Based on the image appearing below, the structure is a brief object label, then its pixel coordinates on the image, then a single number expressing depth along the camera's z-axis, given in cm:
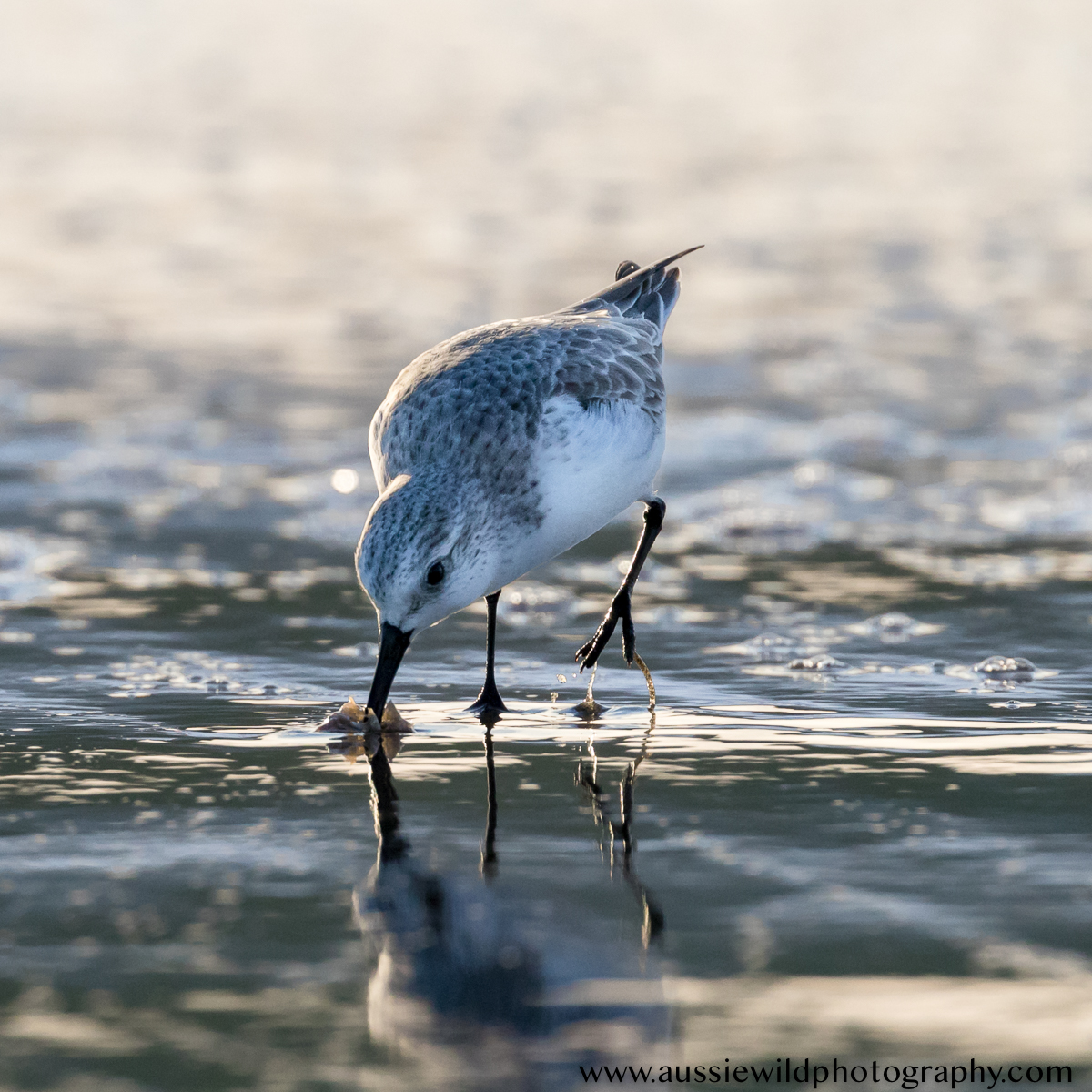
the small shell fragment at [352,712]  927
